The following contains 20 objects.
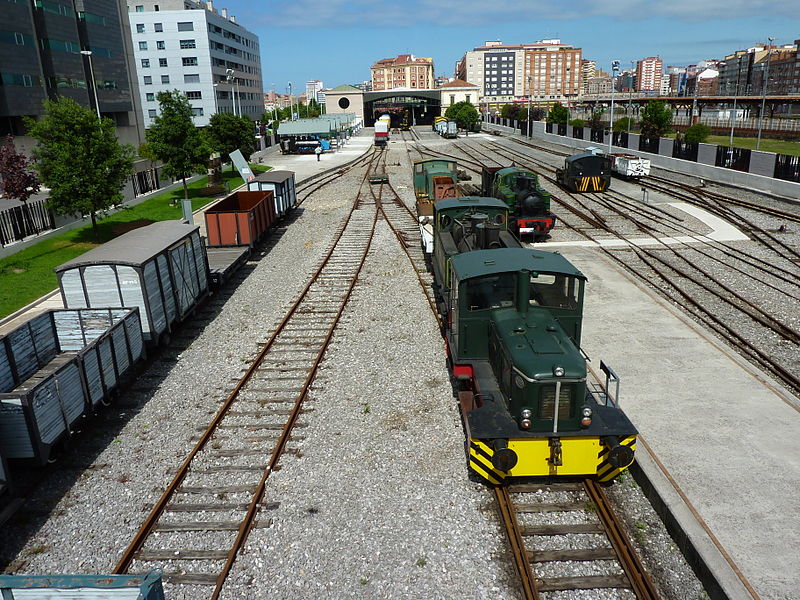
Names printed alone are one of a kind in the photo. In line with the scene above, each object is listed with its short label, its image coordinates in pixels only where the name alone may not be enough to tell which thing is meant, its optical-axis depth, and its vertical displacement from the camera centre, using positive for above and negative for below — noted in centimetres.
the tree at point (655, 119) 5628 +76
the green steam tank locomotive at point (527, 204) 2256 -283
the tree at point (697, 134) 5531 -82
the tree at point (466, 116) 9131 +260
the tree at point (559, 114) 7662 +202
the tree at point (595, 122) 7604 +86
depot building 12338 +736
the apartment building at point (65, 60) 4503 +775
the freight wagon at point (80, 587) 471 -354
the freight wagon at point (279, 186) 2711 -218
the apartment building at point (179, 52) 9144 +1420
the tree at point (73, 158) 2088 -42
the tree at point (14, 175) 2266 -104
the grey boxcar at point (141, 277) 1242 -290
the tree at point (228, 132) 4344 +64
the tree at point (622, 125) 7534 +37
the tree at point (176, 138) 3097 +23
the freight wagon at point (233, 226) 2112 -312
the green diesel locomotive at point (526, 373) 788 -350
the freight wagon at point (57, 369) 852 -386
